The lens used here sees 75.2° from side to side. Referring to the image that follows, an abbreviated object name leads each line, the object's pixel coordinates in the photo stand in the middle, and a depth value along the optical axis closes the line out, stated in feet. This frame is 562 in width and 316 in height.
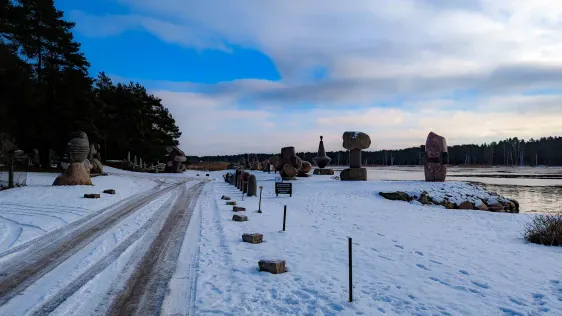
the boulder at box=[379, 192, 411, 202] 72.95
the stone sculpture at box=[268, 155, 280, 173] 123.36
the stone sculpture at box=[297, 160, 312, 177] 121.70
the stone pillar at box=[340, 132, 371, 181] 101.14
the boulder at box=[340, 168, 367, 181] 100.83
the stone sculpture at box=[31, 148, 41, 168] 145.19
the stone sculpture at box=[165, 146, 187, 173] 160.04
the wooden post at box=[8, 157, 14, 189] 68.40
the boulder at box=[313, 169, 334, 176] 132.26
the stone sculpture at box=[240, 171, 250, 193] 76.27
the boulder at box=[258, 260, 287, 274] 24.06
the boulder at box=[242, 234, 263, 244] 32.42
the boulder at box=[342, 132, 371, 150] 101.76
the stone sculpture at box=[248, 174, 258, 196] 73.26
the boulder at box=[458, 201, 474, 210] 69.92
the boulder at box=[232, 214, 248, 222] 43.86
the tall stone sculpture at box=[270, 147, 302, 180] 110.42
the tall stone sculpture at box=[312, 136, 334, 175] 145.26
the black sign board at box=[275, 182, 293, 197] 72.95
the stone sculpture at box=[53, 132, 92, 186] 75.05
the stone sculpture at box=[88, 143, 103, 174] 117.19
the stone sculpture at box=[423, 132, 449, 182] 93.30
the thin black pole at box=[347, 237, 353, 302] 19.36
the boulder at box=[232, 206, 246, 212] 51.29
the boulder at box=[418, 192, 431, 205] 71.46
